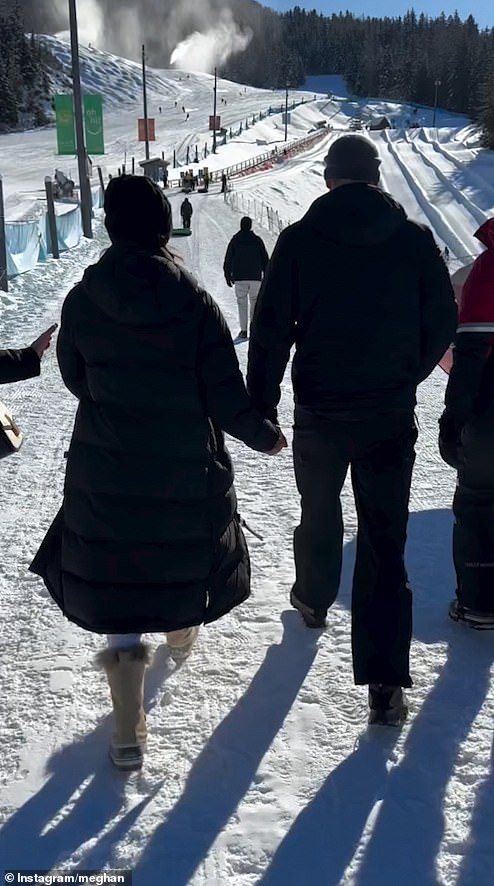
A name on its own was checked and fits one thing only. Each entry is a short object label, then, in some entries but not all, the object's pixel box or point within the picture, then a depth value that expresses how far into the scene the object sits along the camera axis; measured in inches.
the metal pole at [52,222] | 625.2
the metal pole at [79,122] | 732.0
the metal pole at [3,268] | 469.7
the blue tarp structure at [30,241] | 518.9
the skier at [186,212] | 887.7
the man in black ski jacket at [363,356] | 94.3
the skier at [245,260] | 370.6
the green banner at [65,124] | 766.5
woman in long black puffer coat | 86.1
